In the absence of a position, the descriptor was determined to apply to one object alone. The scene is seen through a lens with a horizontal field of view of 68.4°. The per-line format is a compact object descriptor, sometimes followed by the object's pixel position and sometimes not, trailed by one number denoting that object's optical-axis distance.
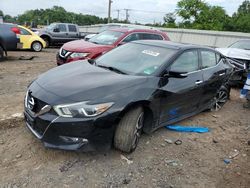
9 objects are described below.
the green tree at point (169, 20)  36.70
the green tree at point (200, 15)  31.93
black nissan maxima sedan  2.21
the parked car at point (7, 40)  7.03
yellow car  9.55
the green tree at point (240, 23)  35.32
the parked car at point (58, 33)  12.20
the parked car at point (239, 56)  5.34
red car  5.22
